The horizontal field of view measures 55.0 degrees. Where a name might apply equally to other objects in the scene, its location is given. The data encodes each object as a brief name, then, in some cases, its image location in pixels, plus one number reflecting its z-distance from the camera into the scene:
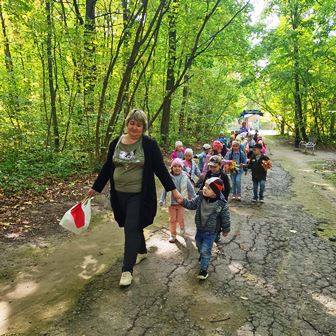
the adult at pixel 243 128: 16.81
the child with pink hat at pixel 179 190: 5.75
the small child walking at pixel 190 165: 7.37
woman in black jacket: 4.07
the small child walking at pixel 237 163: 8.59
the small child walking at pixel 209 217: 4.37
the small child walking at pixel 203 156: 8.76
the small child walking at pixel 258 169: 8.48
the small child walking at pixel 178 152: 8.77
